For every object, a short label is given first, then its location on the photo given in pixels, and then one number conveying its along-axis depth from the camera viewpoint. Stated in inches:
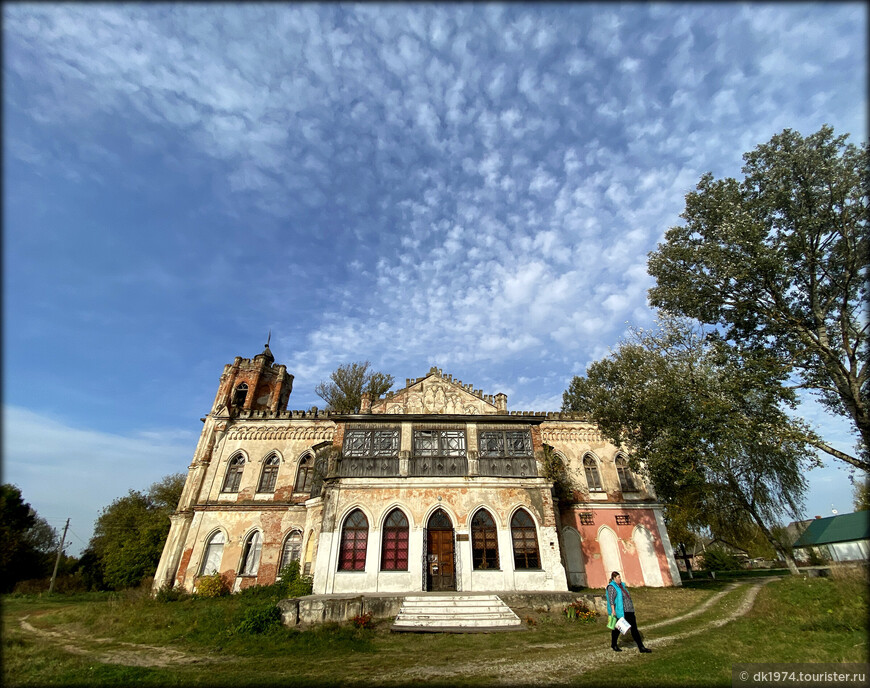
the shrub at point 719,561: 1731.1
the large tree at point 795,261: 506.9
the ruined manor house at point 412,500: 700.0
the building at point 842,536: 1439.5
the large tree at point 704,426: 575.2
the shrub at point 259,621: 538.0
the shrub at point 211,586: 821.9
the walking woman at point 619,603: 399.5
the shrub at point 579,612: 581.6
